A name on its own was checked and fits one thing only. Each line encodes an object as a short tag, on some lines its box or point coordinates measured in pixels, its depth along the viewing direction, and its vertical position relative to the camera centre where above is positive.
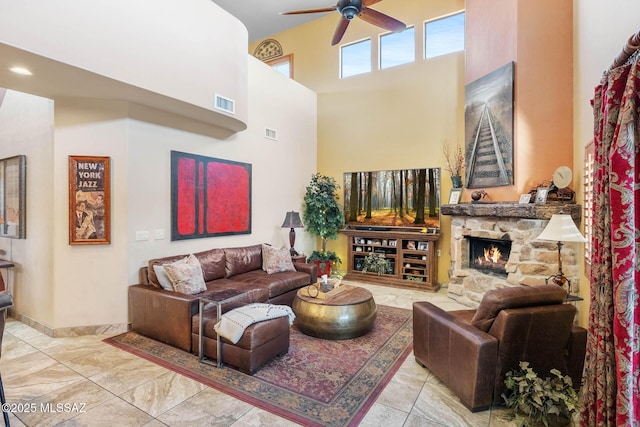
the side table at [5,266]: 4.25 -0.79
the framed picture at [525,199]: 4.09 +0.13
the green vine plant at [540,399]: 2.13 -1.31
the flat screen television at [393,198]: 6.13 +0.22
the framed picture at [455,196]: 5.41 +0.22
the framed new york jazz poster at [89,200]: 3.73 +0.10
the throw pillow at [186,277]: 3.67 -0.82
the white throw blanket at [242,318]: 2.85 -1.03
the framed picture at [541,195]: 3.88 +0.17
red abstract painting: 4.49 +0.19
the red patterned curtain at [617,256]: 1.38 -0.22
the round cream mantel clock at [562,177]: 3.76 +0.39
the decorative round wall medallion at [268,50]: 8.00 +4.12
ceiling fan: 3.69 +2.46
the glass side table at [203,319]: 3.01 -1.10
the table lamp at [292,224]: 6.04 -0.29
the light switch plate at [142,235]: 4.03 -0.34
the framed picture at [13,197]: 4.13 +0.17
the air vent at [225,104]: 4.23 +1.44
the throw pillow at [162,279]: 3.70 -0.82
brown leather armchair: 2.25 -0.98
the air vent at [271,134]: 6.08 +1.47
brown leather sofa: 3.35 -1.04
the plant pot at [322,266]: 6.56 -1.20
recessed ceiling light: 2.85 +1.27
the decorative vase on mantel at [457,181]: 5.55 +0.49
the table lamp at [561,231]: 2.79 -0.20
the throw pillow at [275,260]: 5.12 -0.85
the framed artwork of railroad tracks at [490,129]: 4.45 +1.21
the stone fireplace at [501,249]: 3.84 -0.57
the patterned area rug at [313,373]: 2.41 -1.51
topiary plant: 6.69 -0.05
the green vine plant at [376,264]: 6.29 -1.11
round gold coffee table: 3.54 -1.22
